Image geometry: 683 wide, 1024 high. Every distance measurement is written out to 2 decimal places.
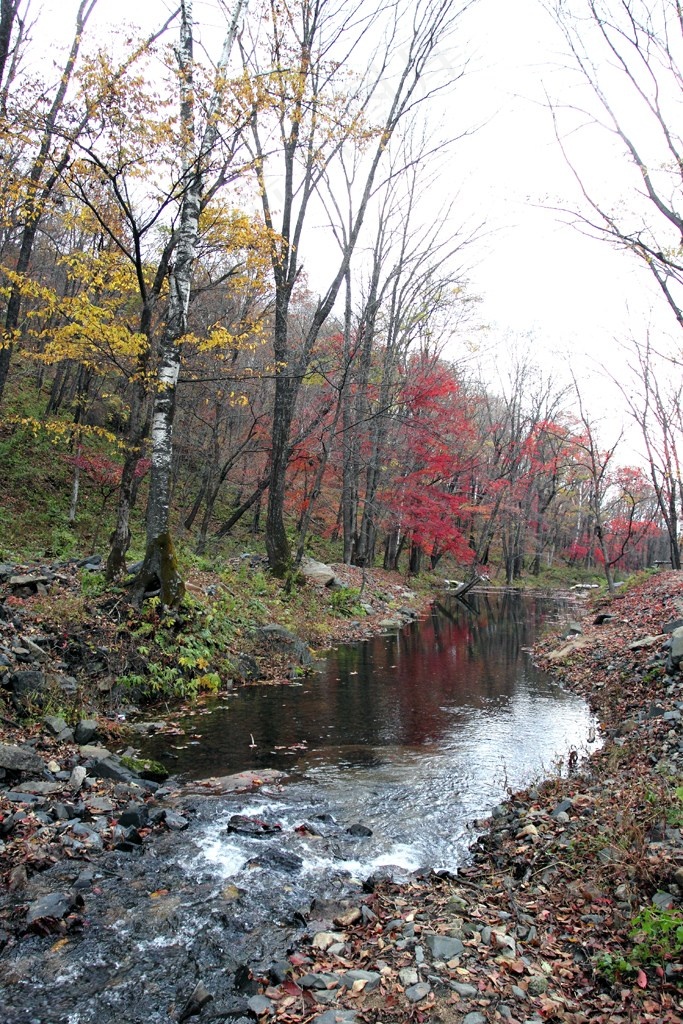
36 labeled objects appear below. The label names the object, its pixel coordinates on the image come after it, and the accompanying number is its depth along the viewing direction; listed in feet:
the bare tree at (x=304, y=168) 39.24
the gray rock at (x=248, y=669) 37.88
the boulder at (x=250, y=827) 18.71
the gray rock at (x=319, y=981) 11.76
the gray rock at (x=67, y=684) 27.06
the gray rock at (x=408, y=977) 11.55
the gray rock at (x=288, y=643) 42.83
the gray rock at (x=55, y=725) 23.85
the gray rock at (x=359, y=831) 19.33
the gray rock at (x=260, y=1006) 11.16
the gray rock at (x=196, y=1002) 11.24
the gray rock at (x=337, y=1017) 10.59
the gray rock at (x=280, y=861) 17.04
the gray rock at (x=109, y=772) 21.25
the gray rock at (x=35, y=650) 27.94
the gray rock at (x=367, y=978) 11.57
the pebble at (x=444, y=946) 12.32
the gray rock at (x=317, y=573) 67.01
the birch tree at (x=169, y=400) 36.55
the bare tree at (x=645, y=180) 28.86
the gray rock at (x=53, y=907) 13.12
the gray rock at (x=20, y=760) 19.29
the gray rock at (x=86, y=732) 24.49
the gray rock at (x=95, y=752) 22.42
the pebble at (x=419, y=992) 11.10
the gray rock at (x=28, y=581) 35.42
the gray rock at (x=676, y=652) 30.17
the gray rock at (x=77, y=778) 19.60
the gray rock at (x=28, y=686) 24.79
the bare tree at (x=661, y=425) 75.10
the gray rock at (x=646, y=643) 38.06
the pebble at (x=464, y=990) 11.12
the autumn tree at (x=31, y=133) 30.04
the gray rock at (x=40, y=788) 18.56
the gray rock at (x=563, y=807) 19.45
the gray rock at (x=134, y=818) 17.89
